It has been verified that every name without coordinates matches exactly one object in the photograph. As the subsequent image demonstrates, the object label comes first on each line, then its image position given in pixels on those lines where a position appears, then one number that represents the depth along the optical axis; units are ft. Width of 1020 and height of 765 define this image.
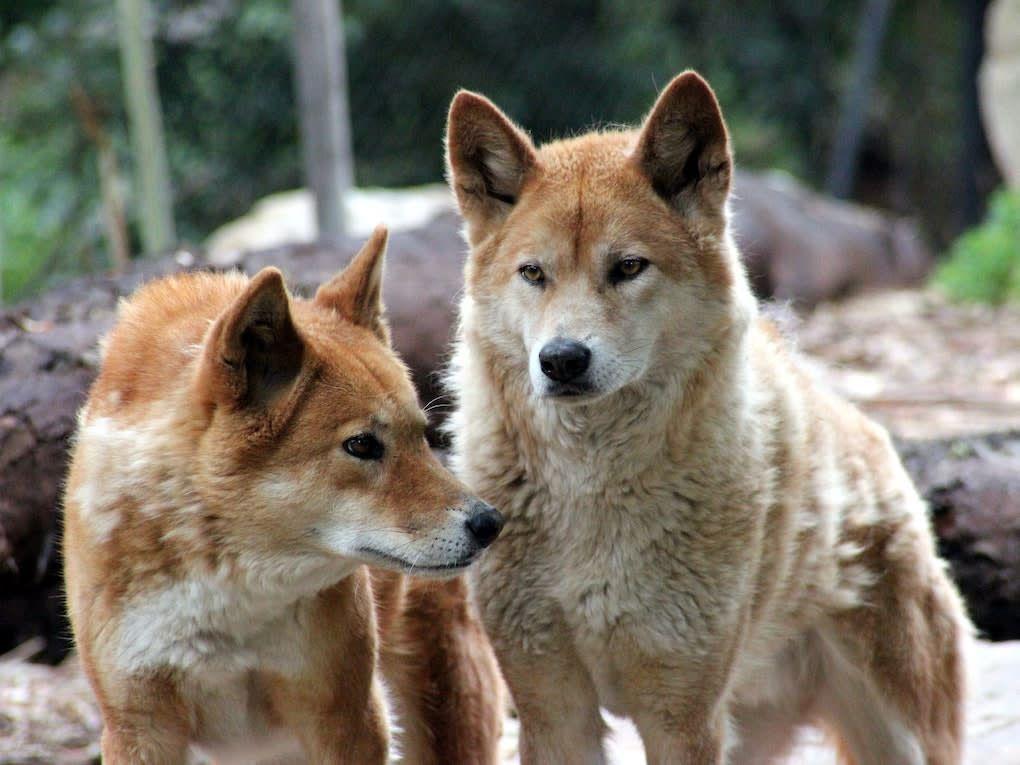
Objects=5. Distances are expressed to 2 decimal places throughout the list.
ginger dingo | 20.22
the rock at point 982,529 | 35.09
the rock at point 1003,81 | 87.61
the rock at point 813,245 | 70.44
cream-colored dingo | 22.89
